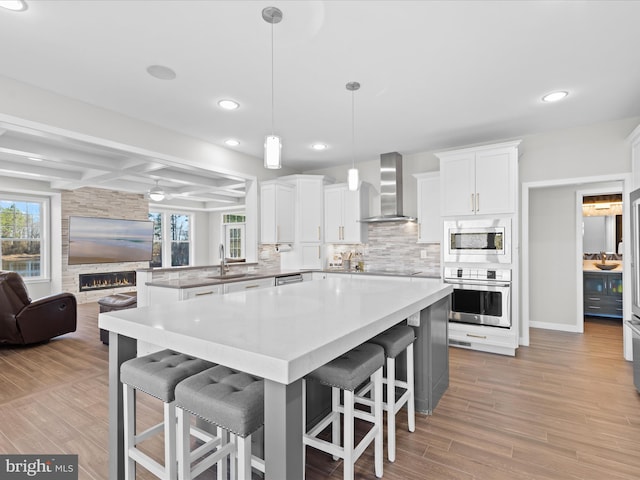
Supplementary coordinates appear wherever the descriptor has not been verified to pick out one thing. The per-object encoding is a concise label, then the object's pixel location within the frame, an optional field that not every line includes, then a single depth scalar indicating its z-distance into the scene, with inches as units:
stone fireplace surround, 278.8
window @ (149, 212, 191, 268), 369.2
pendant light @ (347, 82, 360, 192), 113.5
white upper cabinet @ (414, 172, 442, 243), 180.5
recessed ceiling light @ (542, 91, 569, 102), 122.8
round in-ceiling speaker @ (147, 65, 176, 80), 103.2
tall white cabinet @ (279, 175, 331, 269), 214.1
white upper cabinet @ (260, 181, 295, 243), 203.9
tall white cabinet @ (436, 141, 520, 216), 151.5
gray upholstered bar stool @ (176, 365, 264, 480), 49.0
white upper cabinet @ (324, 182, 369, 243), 207.6
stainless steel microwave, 153.3
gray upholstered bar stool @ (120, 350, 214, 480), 57.5
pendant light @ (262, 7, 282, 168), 79.6
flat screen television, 284.2
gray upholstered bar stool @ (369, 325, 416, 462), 77.9
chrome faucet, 173.0
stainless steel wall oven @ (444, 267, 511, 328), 151.3
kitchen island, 43.4
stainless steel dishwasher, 188.1
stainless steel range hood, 196.5
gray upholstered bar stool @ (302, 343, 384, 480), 62.7
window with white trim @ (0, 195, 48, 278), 258.9
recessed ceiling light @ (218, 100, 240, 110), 128.6
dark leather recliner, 160.7
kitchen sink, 169.8
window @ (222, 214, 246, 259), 413.1
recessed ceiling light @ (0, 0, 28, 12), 75.0
